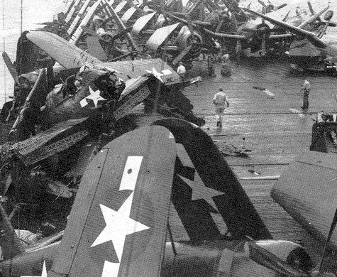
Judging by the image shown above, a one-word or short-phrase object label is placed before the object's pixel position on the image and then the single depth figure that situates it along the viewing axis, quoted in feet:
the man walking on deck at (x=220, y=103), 52.80
